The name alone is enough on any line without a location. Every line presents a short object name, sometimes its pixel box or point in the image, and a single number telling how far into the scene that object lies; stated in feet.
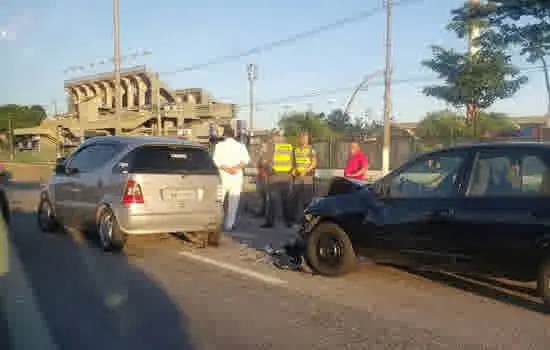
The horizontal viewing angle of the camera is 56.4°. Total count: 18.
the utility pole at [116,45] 74.84
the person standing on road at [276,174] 31.45
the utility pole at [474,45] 64.62
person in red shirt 32.09
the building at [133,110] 148.56
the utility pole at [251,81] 147.88
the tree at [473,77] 76.69
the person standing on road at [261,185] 33.32
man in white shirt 31.24
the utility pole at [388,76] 83.71
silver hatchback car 22.70
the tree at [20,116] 261.85
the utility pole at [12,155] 161.58
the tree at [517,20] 46.70
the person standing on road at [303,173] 31.94
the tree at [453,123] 121.11
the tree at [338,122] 164.32
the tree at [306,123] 159.84
